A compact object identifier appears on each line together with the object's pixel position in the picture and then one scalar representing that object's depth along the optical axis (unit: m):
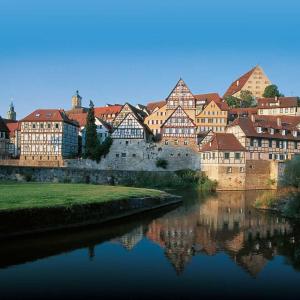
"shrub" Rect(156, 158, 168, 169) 70.25
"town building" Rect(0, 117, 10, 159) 77.62
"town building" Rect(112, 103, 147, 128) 76.26
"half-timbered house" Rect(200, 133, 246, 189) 61.44
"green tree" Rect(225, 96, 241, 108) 101.38
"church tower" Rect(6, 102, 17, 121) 124.88
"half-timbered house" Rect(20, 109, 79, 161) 73.50
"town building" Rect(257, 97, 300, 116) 88.69
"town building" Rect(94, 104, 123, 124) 93.99
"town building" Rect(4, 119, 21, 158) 79.75
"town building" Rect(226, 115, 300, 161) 63.44
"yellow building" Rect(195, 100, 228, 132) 79.75
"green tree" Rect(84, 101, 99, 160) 70.62
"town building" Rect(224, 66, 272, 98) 113.16
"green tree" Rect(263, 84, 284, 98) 106.88
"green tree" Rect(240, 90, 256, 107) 104.62
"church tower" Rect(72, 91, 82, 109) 125.88
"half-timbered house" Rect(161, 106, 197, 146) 71.44
